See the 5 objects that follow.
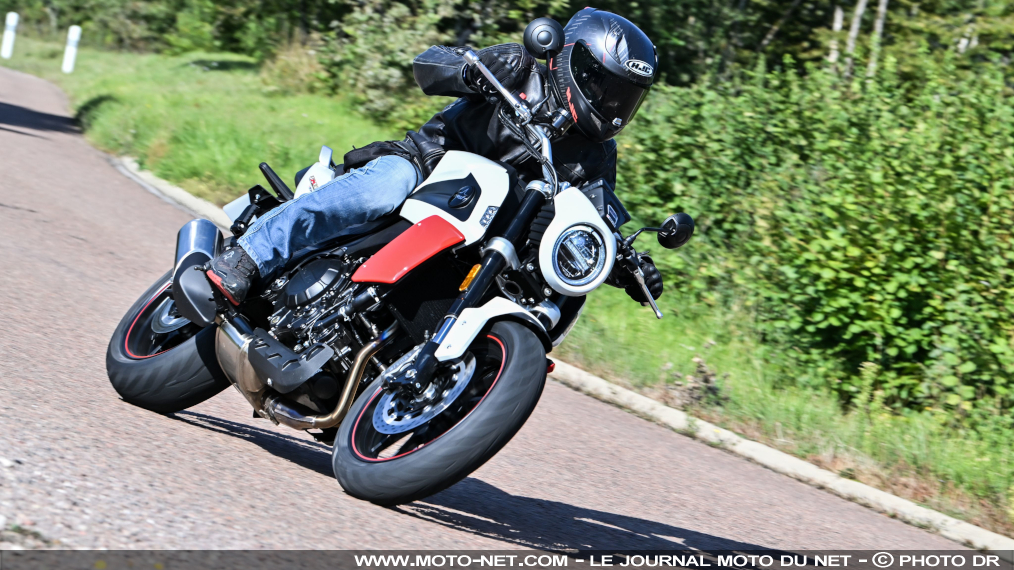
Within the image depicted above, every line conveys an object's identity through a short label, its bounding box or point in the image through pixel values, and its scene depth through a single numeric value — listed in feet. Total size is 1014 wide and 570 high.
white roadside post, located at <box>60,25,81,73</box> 167.94
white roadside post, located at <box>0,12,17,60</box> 194.70
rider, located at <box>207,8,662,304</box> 26.45
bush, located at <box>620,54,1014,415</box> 50.55
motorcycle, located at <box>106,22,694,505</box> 22.80
